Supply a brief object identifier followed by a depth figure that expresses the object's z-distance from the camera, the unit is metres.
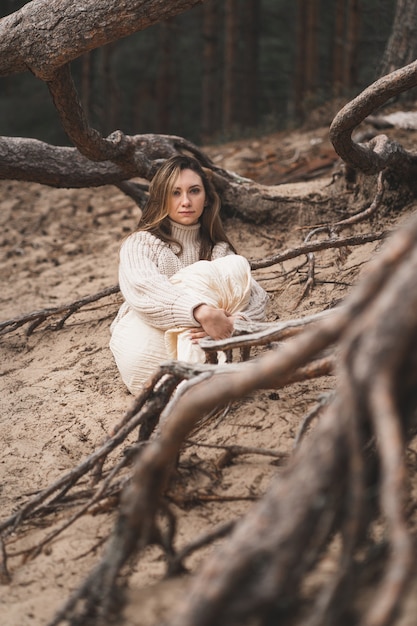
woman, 3.02
